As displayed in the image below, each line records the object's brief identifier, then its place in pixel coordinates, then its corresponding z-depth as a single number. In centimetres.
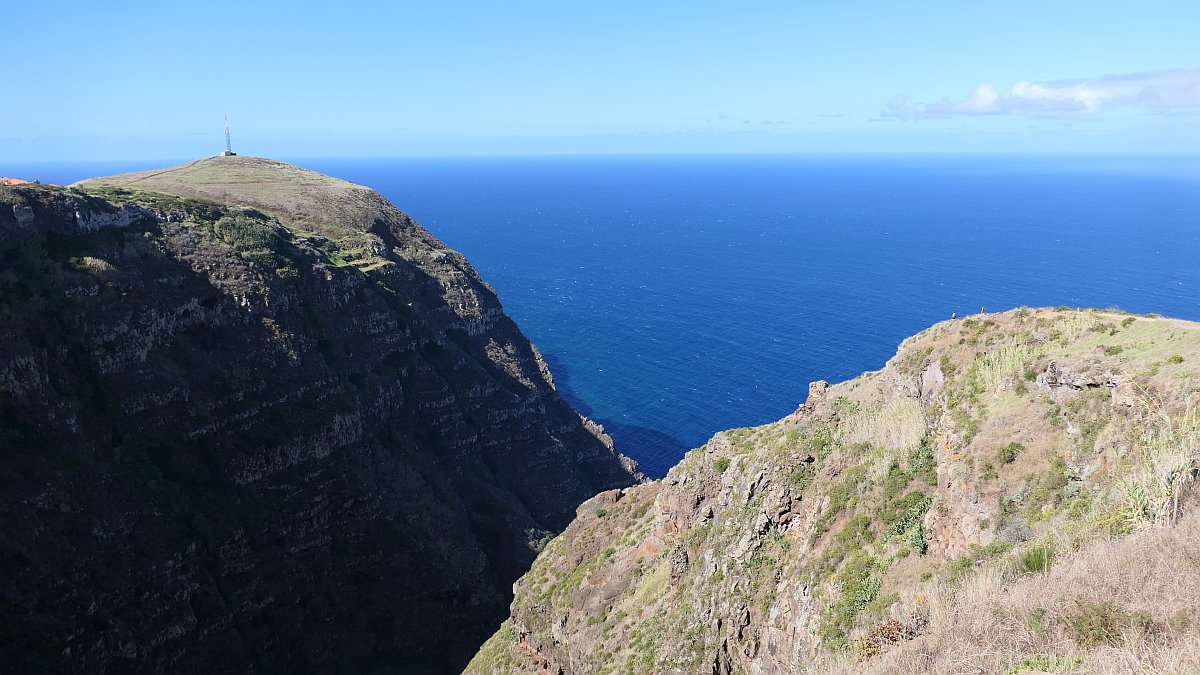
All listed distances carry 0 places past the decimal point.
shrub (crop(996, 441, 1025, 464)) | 2552
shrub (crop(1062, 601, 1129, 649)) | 1584
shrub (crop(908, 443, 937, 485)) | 2818
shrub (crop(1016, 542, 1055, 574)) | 2009
